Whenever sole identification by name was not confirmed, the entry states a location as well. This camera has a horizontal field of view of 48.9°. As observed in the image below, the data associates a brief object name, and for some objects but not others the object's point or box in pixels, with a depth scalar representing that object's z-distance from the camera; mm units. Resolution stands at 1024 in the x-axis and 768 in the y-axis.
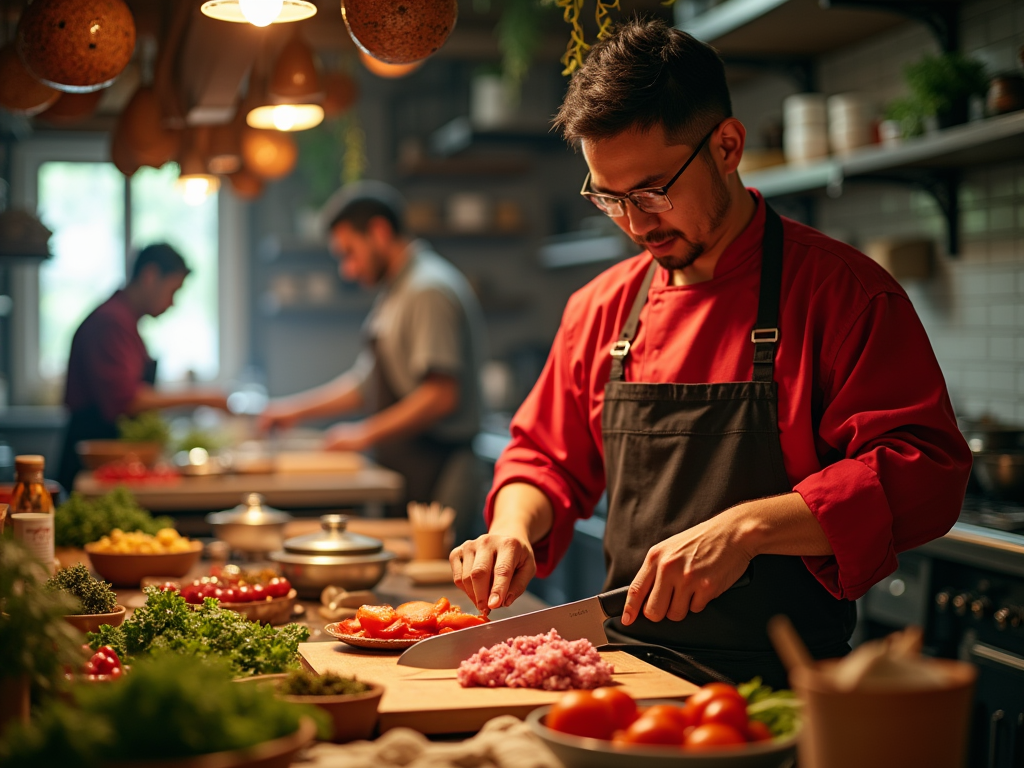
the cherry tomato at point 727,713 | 1192
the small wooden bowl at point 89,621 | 1858
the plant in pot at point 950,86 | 3150
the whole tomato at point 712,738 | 1138
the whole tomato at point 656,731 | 1151
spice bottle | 2232
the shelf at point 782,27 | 3727
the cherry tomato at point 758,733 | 1197
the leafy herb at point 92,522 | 2818
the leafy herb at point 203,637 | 1606
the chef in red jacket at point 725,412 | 1765
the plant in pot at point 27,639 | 1266
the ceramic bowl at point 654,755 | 1099
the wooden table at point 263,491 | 4203
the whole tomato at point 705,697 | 1228
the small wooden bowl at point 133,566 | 2504
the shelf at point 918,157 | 2914
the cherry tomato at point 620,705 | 1247
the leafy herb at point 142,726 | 991
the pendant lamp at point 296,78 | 3115
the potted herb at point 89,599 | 1868
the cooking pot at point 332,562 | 2414
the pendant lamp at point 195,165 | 4031
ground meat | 1593
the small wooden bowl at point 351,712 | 1375
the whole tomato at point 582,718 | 1213
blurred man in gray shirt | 4883
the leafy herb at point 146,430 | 4918
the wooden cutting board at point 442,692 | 1515
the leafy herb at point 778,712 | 1250
